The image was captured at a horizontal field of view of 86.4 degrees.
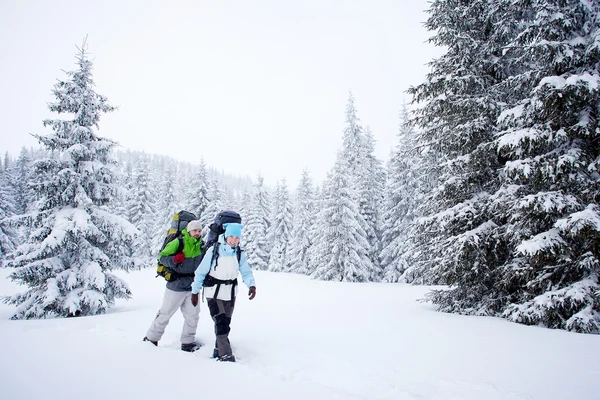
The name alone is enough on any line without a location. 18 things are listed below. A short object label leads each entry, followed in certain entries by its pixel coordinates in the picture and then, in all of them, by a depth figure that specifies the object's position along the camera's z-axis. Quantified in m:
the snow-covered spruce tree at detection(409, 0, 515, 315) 9.35
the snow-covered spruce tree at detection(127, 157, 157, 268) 42.70
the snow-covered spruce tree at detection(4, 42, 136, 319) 10.29
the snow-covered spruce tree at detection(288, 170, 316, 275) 41.26
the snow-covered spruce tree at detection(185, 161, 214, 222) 42.94
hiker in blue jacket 5.11
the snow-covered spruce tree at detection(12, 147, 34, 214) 43.88
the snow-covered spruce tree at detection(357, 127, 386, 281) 32.78
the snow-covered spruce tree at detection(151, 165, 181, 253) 44.16
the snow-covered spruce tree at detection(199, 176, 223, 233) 42.12
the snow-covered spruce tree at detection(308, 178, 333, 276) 30.09
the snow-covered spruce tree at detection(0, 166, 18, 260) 33.97
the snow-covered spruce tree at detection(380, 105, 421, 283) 28.61
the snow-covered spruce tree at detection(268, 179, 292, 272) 45.31
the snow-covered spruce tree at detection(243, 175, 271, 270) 46.00
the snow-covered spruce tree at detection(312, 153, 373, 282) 28.67
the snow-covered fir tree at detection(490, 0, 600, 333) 6.96
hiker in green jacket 5.58
